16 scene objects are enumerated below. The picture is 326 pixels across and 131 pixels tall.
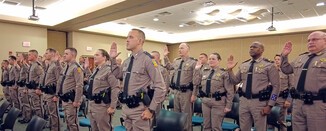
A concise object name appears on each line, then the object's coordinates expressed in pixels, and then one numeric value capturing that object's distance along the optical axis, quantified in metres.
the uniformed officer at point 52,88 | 4.54
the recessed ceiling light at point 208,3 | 7.83
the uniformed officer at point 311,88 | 2.63
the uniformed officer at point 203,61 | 4.98
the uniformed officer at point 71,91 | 4.03
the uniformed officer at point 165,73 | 5.91
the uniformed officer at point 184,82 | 4.74
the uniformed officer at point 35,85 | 5.58
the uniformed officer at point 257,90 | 3.29
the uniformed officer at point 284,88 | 4.93
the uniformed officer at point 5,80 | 7.40
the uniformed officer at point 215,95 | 3.93
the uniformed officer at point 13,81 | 6.78
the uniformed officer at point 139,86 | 2.62
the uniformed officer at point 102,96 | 3.52
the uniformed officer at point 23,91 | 6.01
